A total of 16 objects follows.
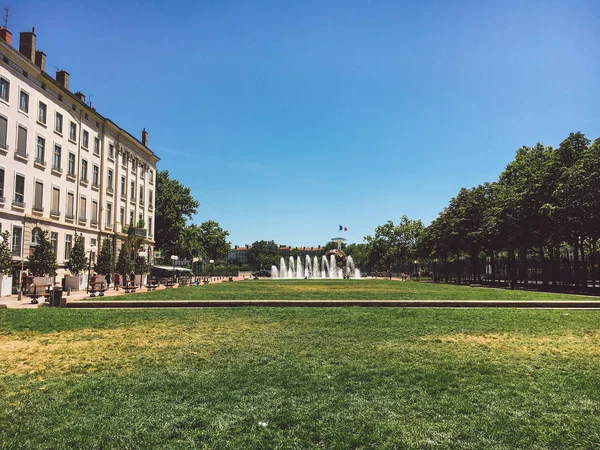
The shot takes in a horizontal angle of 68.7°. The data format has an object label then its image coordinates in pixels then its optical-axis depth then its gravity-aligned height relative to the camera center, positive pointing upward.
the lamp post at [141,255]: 36.91 +1.13
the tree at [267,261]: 163.79 +2.34
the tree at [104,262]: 36.88 +0.50
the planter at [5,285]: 24.22 -0.96
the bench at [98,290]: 23.96 -1.24
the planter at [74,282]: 29.08 -0.94
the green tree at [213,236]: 84.50 +6.24
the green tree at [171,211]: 67.75 +8.78
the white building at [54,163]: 30.34 +9.12
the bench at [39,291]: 20.81 -1.16
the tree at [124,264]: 40.38 +0.35
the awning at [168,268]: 58.28 -0.06
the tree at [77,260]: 33.16 +0.60
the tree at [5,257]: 24.31 +0.63
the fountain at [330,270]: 75.81 -0.59
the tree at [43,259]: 28.17 +0.58
